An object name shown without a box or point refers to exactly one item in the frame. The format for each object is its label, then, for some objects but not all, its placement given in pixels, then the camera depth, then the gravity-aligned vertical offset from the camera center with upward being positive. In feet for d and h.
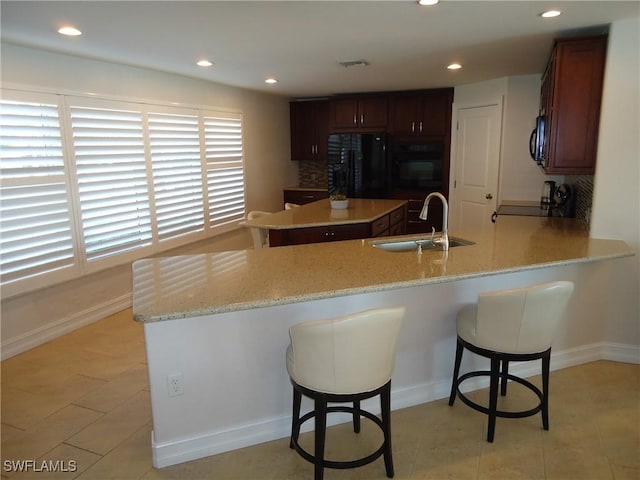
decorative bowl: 15.64 -1.26
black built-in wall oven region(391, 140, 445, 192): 19.75 +0.09
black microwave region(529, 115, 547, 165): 11.65 +0.74
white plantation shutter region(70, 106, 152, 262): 12.37 -0.35
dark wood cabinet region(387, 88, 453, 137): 19.39 +2.36
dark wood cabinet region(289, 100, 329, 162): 22.20 +1.90
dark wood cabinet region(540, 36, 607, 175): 9.91 +1.39
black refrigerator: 19.72 +0.10
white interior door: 17.49 +0.08
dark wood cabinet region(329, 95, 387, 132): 20.48 +2.46
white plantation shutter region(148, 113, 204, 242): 14.96 -0.20
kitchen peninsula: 6.86 -2.40
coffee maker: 14.17 -1.06
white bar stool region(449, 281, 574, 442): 7.02 -2.60
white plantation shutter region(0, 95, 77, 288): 10.51 -0.63
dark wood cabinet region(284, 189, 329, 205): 22.29 -1.39
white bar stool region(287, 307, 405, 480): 5.82 -2.60
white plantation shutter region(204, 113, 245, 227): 17.65 -0.02
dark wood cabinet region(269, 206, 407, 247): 12.98 -1.96
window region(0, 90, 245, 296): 10.78 -0.41
